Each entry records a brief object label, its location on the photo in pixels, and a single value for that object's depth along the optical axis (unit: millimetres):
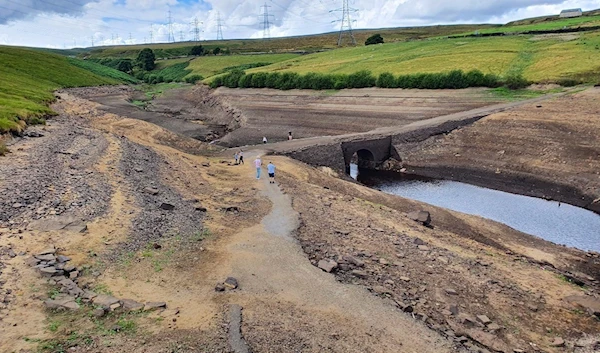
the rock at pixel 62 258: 19052
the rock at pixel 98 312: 15594
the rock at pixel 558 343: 17672
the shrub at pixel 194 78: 139500
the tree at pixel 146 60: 183125
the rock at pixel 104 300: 16328
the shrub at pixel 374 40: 146875
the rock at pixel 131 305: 16297
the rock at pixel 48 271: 17766
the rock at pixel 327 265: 20802
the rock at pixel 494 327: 18028
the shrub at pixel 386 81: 84288
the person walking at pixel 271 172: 35312
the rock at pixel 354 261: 21891
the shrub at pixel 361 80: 88562
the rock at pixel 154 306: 16453
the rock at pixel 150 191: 30411
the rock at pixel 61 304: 15805
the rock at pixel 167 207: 27750
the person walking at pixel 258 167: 36875
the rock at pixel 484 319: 18391
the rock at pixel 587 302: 20297
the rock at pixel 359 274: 20753
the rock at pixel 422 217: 31312
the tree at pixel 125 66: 185875
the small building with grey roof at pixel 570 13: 147538
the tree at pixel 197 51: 192462
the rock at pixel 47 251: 19272
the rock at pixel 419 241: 26070
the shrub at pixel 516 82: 70750
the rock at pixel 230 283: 18562
